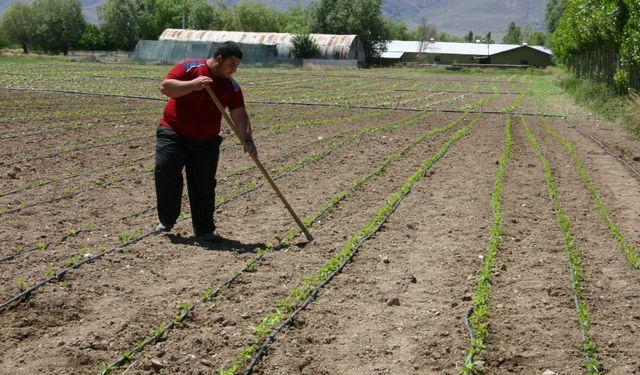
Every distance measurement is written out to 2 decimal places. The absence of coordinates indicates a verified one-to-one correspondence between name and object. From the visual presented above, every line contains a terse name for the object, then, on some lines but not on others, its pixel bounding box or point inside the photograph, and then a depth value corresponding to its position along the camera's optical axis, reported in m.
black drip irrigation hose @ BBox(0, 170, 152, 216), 7.54
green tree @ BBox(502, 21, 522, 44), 164.38
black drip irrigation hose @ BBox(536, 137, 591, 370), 4.60
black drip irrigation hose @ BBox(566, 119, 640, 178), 11.55
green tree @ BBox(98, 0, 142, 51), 87.19
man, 6.43
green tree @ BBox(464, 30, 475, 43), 167.35
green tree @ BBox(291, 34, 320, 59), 66.44
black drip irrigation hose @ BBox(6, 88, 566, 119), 20.03
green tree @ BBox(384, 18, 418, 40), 138.77
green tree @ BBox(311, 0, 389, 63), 81.12
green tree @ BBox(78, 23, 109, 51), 81.75
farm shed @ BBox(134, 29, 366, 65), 61.09
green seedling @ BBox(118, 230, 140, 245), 6.64
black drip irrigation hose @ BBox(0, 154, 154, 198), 8.37
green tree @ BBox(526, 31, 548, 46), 155.38
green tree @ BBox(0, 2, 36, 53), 91.69
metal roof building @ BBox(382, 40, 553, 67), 97.38
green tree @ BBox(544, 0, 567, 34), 79.03
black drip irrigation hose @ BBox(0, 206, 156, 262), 6.12
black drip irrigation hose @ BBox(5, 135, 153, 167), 10.13
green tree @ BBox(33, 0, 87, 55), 85.12
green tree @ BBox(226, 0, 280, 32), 107.60
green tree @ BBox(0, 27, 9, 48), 88.22
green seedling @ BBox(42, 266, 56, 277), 5.64
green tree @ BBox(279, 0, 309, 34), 102.44
